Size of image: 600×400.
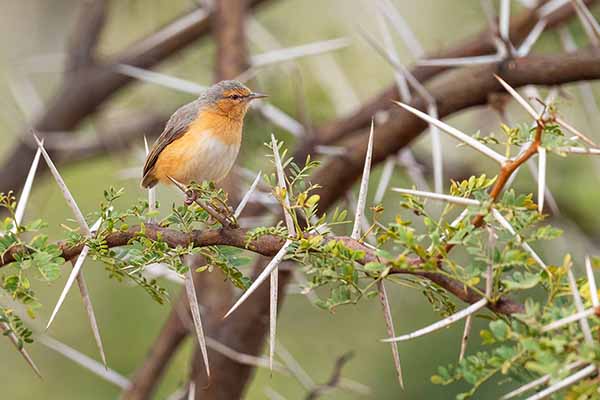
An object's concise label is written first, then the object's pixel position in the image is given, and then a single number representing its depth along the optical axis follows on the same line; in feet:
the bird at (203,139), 27.58
